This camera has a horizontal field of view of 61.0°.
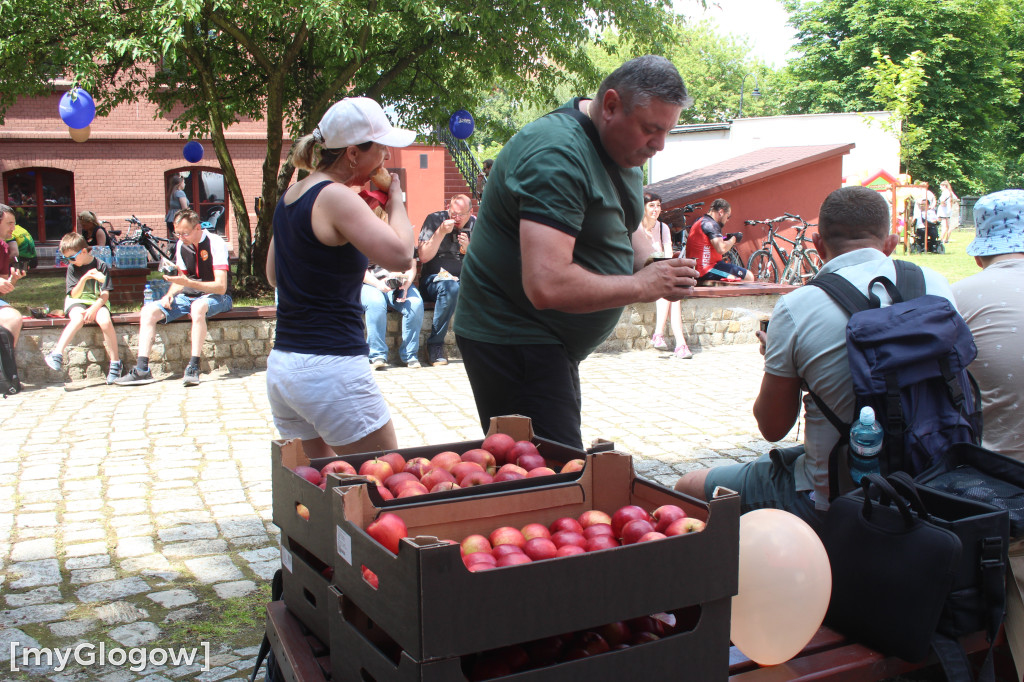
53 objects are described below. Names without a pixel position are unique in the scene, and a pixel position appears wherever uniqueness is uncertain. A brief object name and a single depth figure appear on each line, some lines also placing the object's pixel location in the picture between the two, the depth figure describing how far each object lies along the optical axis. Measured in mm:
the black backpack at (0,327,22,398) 8406
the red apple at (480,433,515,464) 2631
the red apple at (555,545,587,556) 1844
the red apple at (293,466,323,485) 2320
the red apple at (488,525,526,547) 1994
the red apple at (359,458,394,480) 2355
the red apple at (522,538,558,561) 1892
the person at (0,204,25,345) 8477
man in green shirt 2715
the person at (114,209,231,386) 9039
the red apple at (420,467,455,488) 2262
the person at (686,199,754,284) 12461
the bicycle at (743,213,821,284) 15844
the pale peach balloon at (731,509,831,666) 2252
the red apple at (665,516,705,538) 1938
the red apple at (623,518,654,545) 1931
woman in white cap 3031
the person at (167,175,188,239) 24709
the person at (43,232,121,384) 8773
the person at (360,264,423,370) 9758
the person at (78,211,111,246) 15109
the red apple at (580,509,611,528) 2135
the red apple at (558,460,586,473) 2318
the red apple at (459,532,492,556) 1950
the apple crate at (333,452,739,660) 1608
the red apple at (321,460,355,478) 2318
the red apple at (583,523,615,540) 1994
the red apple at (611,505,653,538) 2061
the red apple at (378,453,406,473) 2506
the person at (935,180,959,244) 29141
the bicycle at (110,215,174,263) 14516
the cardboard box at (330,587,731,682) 1665
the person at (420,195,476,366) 10156
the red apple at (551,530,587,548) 1936
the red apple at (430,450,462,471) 2496
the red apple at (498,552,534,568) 1815
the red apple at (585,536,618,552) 1931
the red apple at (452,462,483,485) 2338
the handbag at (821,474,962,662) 2338
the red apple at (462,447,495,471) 2520
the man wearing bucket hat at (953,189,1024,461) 3354
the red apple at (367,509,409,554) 1853
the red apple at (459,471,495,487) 2287
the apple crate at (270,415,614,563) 2121
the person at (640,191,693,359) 10805
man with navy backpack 2814
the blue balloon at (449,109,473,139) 17234
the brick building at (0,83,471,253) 23781
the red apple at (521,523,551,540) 2053
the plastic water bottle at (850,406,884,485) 2629
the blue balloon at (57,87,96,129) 12641
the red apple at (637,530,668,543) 1854
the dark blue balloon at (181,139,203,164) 21516
